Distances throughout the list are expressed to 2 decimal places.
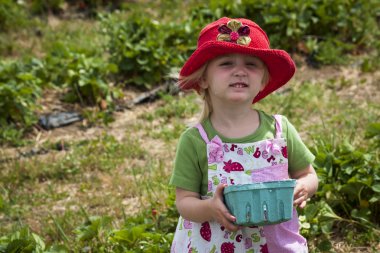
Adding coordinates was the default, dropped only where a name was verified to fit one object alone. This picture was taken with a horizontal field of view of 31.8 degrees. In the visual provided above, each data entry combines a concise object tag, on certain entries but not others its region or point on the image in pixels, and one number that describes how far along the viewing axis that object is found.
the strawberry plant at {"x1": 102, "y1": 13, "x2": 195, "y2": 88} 6.45
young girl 2.68
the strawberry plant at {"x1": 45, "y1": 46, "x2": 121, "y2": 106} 6.02
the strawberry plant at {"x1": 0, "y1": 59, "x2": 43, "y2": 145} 5.60
